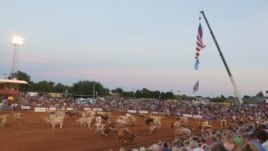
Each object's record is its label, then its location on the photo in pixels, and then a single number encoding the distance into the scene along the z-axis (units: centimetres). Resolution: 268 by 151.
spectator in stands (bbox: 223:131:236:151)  394
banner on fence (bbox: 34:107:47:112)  3425
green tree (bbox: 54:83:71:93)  8409
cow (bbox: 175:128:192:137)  1724
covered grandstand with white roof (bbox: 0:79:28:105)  3913
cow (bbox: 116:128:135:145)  1498
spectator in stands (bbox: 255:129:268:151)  448
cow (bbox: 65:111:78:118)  2582
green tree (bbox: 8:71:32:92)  7721
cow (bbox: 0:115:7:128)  1973
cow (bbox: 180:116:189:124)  2586
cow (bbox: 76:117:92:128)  2049
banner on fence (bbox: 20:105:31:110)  3469
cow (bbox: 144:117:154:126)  2194
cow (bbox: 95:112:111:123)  2288
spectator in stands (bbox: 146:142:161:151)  839
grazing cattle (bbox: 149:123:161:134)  1968
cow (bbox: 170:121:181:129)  2257
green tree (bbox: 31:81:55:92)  7590
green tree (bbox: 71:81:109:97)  7667
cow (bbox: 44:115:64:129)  1943
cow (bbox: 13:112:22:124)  2252
